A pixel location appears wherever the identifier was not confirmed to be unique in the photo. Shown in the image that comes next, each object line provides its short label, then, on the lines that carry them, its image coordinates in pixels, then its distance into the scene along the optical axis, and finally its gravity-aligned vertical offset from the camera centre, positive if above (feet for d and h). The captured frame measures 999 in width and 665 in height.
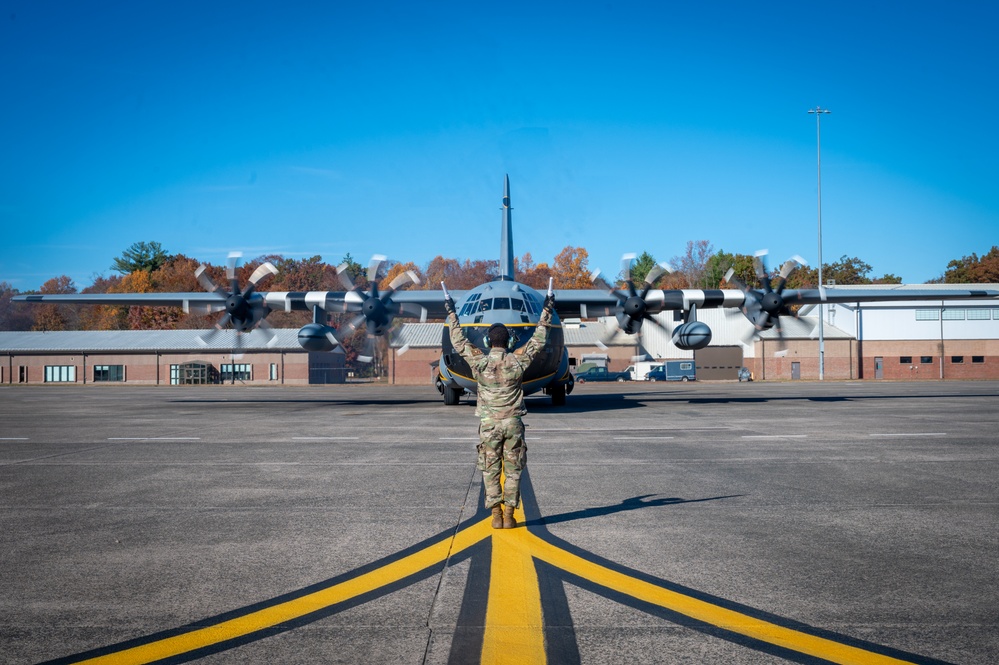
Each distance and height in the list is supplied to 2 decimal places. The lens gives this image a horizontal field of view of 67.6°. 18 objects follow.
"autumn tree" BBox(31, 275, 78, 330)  325.83 +16.73
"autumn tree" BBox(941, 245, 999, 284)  297.96 +33.46
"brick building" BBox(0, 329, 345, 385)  233.14 -1.79
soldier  25.09 -2.35
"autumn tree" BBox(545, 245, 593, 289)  304.30 +34.47
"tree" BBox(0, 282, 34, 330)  330.95 +16.94
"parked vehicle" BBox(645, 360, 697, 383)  227.61 -5.83
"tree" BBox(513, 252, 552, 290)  311.47 +34.48
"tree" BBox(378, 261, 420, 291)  316.19 +35.68
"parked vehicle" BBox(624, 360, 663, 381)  233.96 -5.07
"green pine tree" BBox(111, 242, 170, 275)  346.33 +43.43
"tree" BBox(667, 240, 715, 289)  331.98 +36.30
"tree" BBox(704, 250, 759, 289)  304.50 +36.07
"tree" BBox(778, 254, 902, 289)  332.19 +35.69
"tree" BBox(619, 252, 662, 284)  374.20 +43.97
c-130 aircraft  95.61 +7.10
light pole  206.97 +2.47
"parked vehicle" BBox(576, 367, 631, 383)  229.45 -7.21
